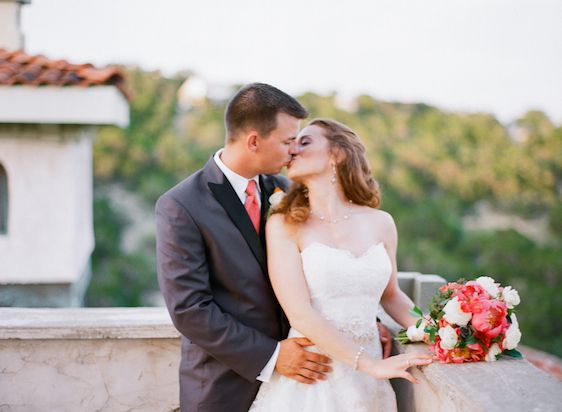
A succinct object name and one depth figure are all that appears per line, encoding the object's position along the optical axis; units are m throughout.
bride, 2.36
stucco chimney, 8.29
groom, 2.34
